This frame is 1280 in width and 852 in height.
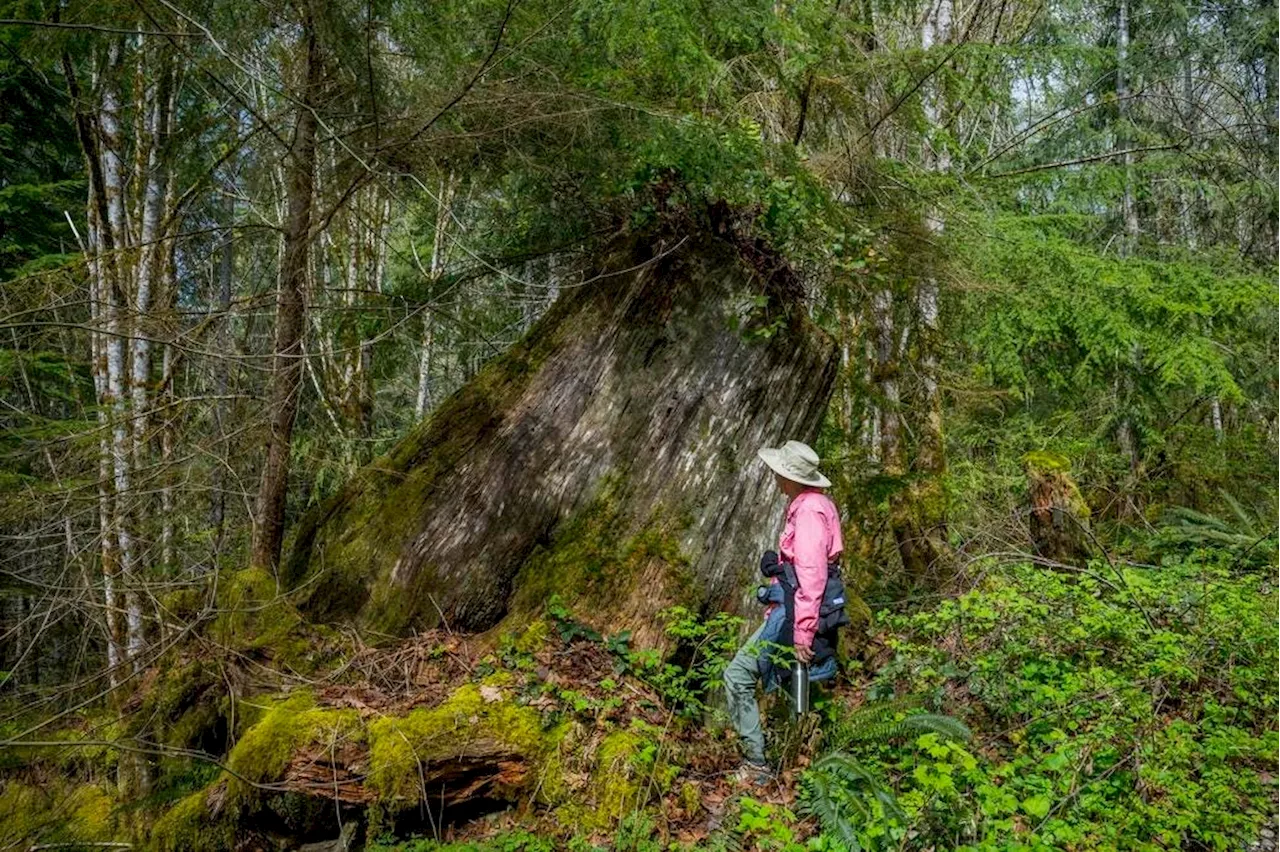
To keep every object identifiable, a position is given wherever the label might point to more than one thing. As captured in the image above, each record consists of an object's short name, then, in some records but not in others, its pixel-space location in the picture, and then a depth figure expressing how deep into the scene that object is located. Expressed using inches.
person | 190.1
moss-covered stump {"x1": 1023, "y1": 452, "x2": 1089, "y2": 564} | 328.2
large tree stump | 224.8
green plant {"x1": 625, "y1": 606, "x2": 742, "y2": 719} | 198.8
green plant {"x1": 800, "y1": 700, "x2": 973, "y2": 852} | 145.1
